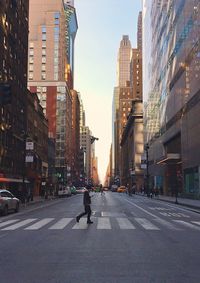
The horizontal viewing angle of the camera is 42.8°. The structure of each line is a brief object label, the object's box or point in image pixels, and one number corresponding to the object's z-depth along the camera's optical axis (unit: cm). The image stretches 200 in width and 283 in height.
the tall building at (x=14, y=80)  2924
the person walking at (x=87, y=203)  1173
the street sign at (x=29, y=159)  2381
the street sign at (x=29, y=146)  2340
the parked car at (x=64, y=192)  4304
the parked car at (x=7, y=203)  1542
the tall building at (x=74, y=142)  9730
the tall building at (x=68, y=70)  9786
